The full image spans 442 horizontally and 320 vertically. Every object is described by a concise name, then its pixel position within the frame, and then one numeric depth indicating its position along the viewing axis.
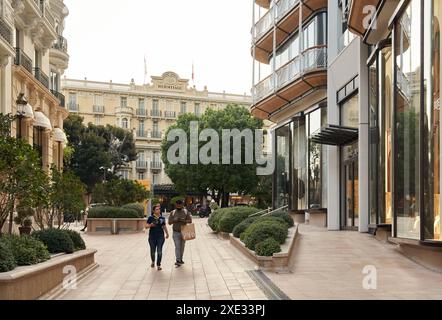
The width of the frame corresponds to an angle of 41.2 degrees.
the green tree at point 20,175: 11.52
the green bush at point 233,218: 23.25
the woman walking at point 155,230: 13.70
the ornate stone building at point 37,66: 23.09
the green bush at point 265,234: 14.23
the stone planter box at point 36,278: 8.11
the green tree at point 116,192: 32.25
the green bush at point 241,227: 19.39
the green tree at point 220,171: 49.59
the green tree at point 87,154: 61.91
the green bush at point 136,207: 30.62
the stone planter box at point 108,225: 28.44
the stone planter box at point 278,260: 12.02
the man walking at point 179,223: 13.89
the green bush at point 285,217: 19.64
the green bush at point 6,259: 8.70
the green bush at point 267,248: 12.55
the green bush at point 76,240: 14.14
